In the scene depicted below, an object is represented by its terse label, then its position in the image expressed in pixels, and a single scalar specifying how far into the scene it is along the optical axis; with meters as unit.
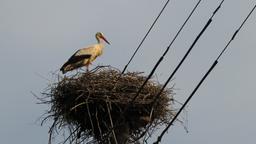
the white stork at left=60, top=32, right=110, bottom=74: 26.17
